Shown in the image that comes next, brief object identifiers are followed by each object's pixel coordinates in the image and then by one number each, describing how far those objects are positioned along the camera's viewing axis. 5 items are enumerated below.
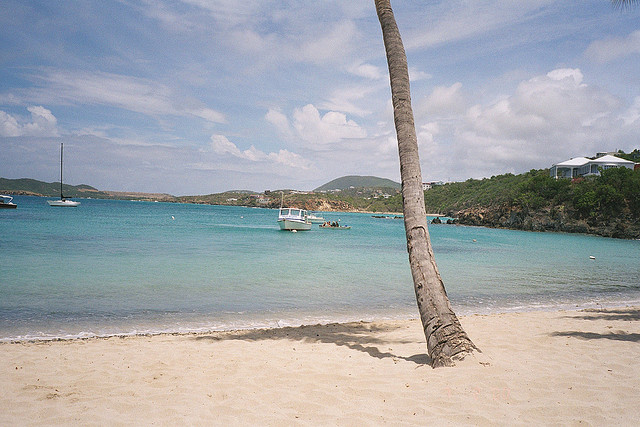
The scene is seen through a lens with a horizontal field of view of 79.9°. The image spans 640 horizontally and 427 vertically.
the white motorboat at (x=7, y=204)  71.62
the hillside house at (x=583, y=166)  62.09
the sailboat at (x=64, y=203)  86.86
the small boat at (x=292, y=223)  48.22
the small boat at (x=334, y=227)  55.77
